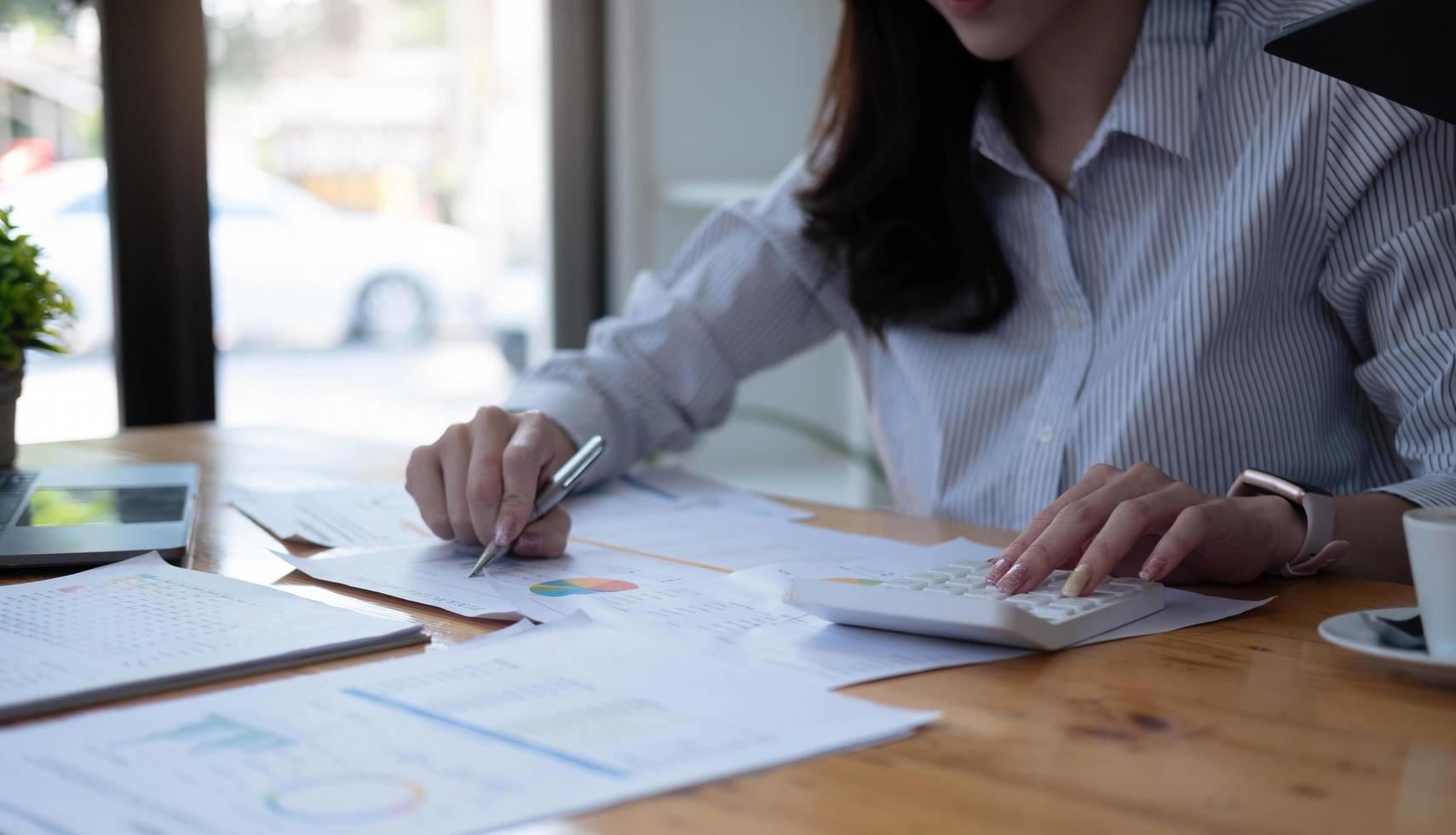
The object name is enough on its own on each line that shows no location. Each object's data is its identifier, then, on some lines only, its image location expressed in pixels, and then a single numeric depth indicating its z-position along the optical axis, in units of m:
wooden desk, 0.47
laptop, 0.88
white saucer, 0.62
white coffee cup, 0.62
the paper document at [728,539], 0.95
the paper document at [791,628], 0.66
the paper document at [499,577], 0.78
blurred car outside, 2.49
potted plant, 1.10
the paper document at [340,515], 1.00
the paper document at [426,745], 0.47
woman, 0.96
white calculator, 0.67
